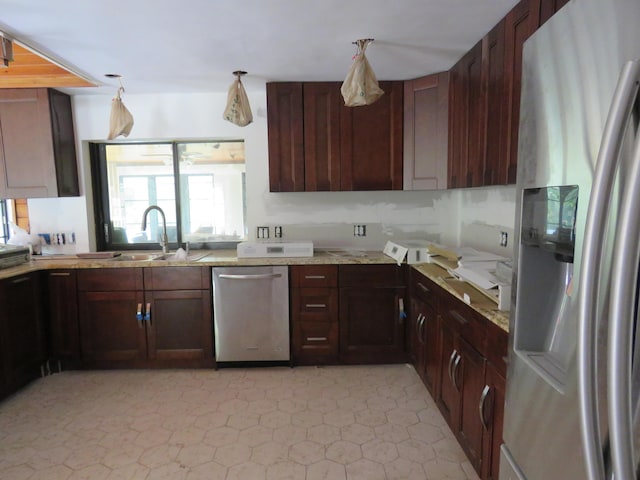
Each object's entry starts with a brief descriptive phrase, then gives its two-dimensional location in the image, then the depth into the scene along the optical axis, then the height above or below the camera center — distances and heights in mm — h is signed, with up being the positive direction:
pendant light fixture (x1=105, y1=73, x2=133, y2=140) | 2762 +708
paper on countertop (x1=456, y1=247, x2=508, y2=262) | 2049 -297
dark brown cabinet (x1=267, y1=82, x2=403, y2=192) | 2809 +547
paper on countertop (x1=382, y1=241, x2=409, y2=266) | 2648 -326
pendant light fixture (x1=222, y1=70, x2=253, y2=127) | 2600 +762
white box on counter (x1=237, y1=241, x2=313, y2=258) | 2789 -311
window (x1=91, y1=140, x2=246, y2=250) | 3259 +183
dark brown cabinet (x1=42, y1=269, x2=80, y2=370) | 2725 -798
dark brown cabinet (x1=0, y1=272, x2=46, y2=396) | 2375 -832
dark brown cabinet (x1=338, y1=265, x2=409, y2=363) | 2709 -792
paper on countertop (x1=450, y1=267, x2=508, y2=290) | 1604 -333
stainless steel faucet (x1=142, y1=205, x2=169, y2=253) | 2969 -128
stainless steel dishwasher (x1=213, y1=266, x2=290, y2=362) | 2699 -778
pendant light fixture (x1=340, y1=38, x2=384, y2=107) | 2135 +757
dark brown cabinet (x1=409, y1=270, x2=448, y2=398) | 2143 -783
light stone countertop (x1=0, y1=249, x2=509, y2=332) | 2682 -384
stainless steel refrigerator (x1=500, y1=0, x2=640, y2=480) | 535 -88
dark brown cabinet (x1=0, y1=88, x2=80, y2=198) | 2797 +542
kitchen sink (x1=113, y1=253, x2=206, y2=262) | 2796 -373
